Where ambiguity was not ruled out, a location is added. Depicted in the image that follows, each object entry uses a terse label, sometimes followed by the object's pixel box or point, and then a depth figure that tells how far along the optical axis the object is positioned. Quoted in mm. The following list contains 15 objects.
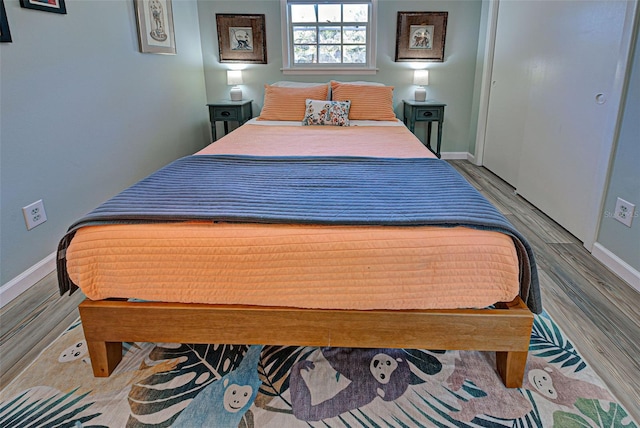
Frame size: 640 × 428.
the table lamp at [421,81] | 4250
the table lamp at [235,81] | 4273
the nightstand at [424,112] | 4086
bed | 1323
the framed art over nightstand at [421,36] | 4113
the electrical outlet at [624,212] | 2059
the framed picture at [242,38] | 4164
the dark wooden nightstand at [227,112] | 4078
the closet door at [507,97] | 3414
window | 4176
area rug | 1327
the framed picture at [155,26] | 3133
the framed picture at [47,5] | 2030
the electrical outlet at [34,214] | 2073
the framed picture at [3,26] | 1879
